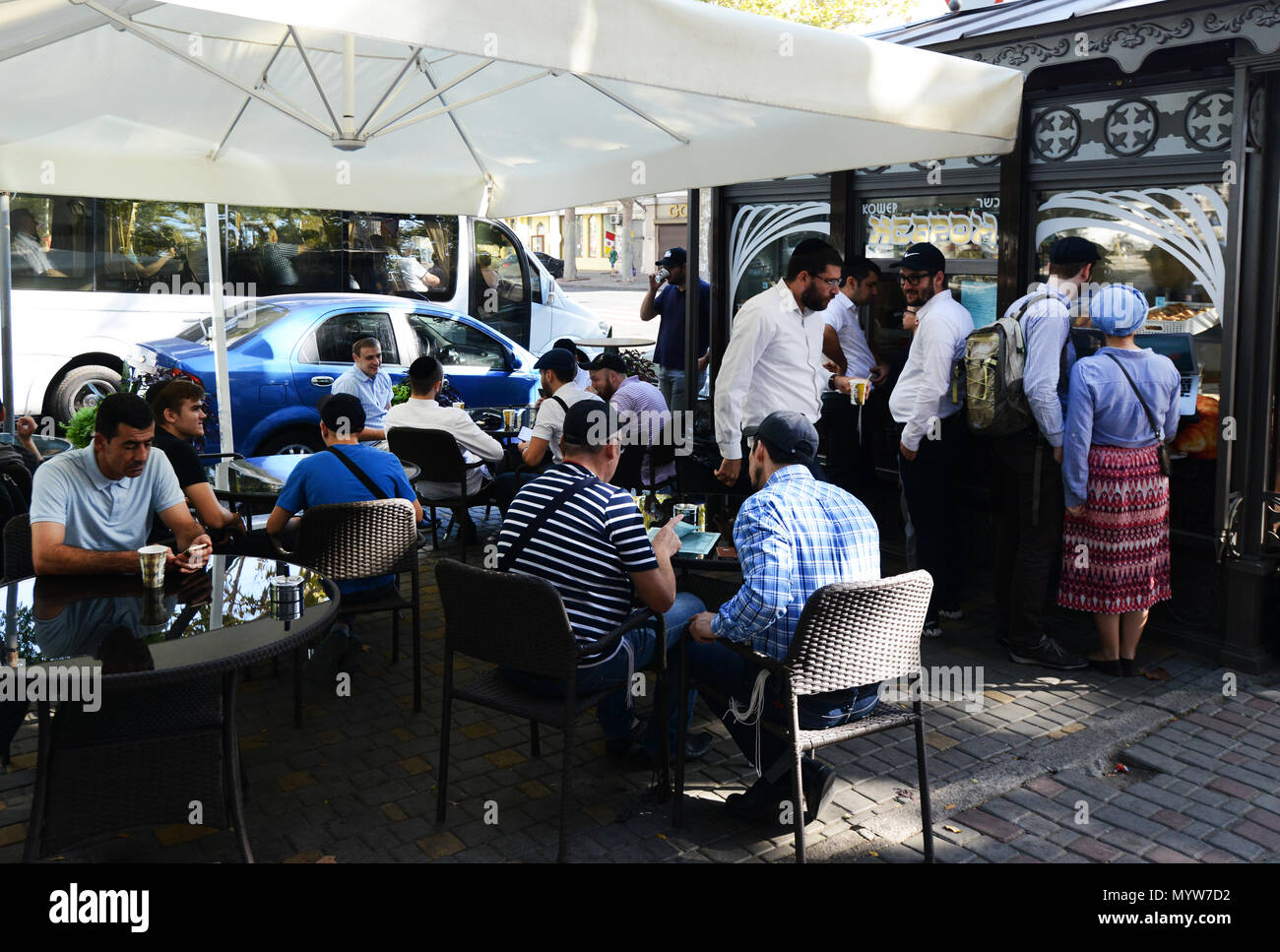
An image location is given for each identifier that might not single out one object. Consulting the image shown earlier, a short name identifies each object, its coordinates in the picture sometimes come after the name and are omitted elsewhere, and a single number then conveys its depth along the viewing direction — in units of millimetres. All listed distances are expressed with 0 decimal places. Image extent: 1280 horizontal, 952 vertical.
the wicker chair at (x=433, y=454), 6953
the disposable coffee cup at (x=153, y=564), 3793
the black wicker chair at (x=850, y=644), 3420
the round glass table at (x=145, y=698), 3299
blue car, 9727
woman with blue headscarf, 5297
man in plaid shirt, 3559
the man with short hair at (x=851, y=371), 7176
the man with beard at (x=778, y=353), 5883
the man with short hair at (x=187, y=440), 4949
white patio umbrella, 3639
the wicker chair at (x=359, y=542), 4703
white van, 12352
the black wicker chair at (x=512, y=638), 3623
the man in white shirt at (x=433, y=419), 7070
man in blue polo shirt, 4012
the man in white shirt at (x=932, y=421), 6012
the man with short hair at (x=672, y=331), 9906
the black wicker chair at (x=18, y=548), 4277
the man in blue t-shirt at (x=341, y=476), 5074
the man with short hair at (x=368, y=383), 8000
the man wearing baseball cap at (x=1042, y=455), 5504
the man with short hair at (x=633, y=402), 6957
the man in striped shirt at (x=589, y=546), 3805
